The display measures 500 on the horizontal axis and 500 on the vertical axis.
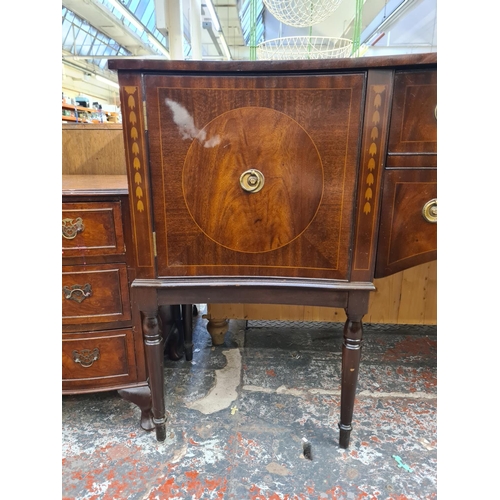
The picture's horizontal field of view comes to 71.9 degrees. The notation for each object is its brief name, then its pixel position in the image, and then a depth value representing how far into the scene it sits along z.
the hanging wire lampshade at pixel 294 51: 1.26
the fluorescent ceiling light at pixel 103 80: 10.22
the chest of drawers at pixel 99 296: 0.84
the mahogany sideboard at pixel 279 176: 0.68
